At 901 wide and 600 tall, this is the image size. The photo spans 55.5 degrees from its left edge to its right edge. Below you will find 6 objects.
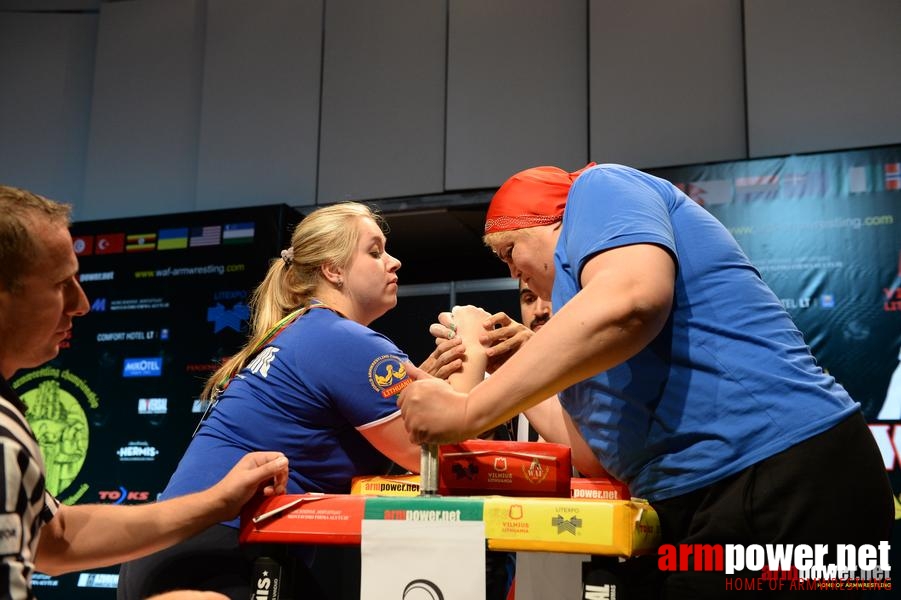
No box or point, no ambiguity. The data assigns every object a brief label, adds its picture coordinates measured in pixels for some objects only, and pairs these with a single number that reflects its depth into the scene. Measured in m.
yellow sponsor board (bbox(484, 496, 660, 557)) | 0.99
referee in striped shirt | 0.96
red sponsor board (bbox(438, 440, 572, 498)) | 1.29
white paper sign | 1.07
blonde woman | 1.44
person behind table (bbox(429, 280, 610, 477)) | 1.57
